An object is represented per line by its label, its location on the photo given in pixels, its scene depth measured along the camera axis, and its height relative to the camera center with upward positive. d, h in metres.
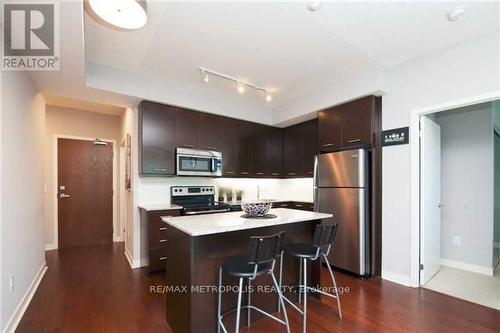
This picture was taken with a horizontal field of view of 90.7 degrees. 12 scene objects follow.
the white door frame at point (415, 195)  2.98 -0.37
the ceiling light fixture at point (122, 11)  1.79 +1.17
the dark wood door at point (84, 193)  4.80 -0.54
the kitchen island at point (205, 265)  1.89 -0.81
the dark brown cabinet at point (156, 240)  3.40 -1.03
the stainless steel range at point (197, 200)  3.74 -0.60
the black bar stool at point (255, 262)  1.77 -0.77
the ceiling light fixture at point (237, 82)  3.29 +1.24
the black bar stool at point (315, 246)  2.18 -0.77
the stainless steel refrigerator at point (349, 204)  3.30 -0.55
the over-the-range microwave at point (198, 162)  3.84 +0.06
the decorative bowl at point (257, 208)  2.31 -0.40
